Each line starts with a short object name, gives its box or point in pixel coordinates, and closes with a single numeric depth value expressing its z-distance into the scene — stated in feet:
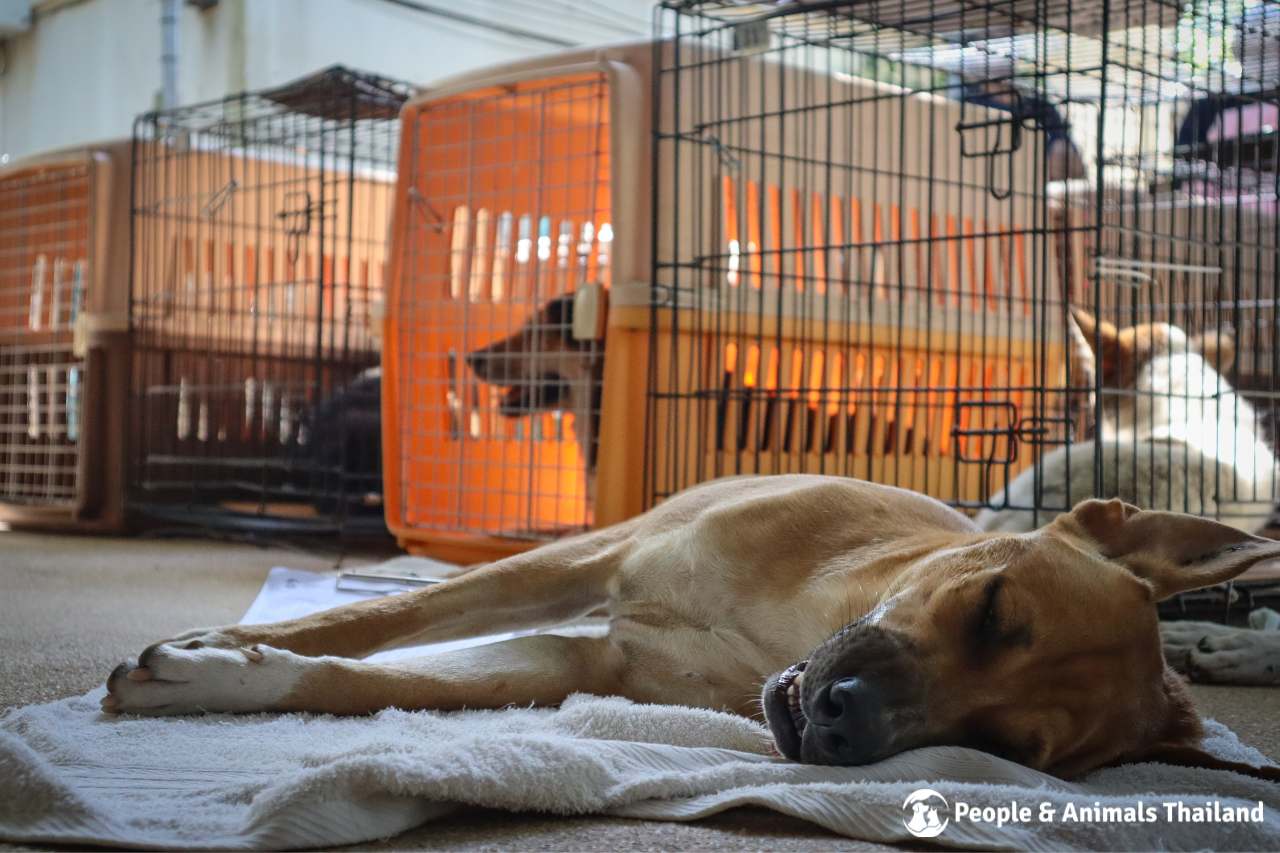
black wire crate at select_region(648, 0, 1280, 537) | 10.40
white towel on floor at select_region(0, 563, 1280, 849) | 3.94
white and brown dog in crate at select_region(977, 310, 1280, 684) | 8.04
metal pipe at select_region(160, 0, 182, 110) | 24.09
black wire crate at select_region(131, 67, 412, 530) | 15.33
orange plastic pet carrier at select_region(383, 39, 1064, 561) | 11.06
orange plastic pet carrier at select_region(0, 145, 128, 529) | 15.74
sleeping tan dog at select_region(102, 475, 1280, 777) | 4.67
